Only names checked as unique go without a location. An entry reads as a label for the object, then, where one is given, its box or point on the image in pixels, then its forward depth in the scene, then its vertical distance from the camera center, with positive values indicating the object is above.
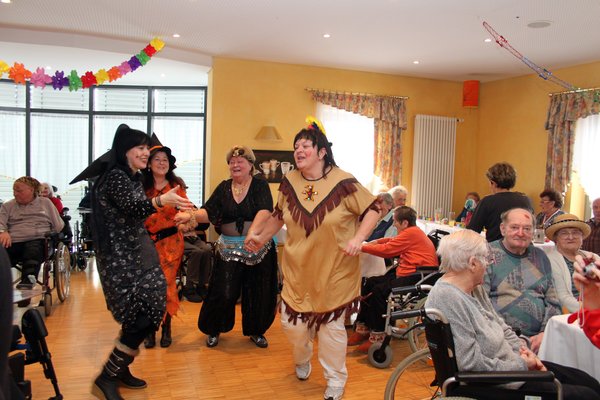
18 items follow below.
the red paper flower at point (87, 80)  6.26 +0.96
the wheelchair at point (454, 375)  1.92 -0.73
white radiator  8.07 +0.13
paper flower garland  5.99 +0.99
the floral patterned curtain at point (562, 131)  6.68 +0.59
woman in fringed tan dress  2.94 -0.44
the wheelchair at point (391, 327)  3.54 -1.05
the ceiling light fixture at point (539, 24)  5.07 +1.47
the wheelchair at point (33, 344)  2.36 -0.86
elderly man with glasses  2.72 -0.55
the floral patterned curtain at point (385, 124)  7.64 +0.69
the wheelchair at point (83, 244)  7.05 -1.15
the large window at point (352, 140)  7.59 +0.43
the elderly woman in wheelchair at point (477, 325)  2.04 -0.61
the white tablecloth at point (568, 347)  2.29 -0.76
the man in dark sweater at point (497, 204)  3.80 -0.21
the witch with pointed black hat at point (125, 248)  2.77 -0.46
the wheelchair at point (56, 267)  4.71 -1.01
